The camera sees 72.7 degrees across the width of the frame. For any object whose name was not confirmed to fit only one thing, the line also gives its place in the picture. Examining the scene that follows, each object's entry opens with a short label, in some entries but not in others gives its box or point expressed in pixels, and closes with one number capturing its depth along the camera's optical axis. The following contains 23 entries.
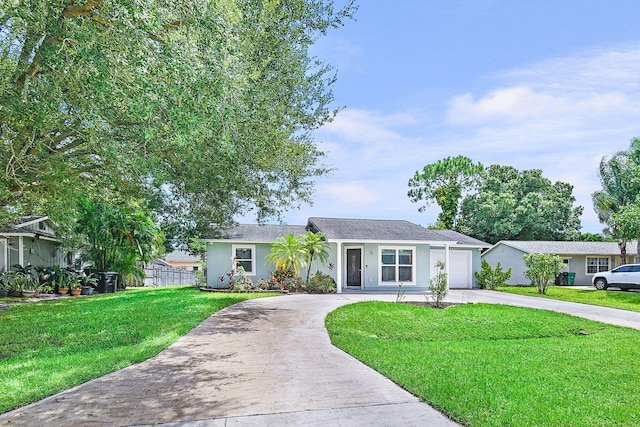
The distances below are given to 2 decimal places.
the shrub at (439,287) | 14.16
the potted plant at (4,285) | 17.65
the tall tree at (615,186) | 31.24
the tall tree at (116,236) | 21.12
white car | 23.42
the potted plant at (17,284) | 17.70
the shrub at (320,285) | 19.02
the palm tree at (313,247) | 19.66
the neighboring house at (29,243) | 18.94
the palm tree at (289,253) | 19.38
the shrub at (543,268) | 20.33
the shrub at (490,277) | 23.47
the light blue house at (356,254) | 20.41
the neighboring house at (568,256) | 28.58
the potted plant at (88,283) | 19.97
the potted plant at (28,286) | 17.84
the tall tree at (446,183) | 44.09
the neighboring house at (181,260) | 52.28
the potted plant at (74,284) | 19.45
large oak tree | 5.96
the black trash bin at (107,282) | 20.75
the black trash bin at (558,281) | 28.21
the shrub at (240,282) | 18.97
